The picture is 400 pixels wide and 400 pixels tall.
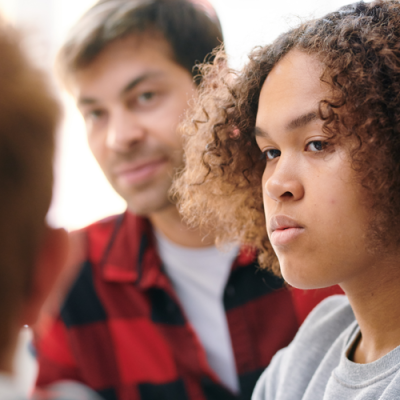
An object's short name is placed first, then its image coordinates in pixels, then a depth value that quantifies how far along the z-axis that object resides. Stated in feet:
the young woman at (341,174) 2.86
